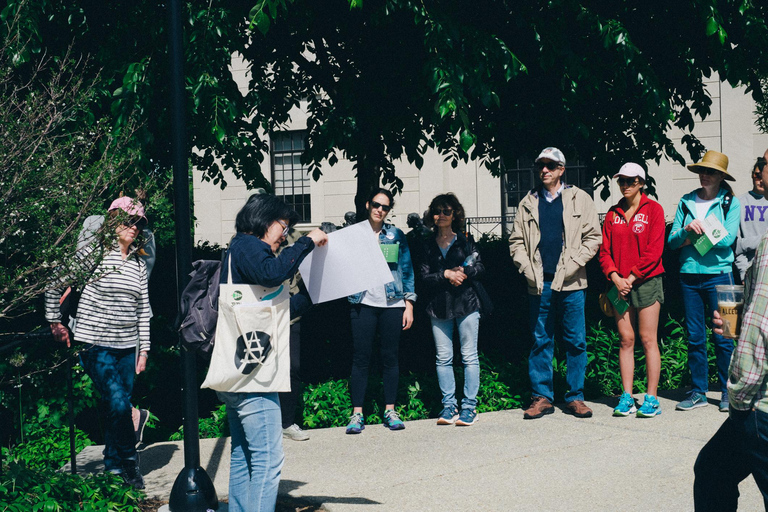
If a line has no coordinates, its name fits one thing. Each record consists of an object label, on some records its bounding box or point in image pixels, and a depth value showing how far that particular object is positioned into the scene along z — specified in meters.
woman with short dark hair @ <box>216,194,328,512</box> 3.75
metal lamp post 4.20
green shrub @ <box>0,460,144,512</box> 4.05
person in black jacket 6.39
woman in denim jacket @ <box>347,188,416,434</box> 6.28
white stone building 16.30
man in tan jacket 6.38
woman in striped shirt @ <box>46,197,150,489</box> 4.95
